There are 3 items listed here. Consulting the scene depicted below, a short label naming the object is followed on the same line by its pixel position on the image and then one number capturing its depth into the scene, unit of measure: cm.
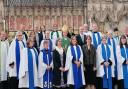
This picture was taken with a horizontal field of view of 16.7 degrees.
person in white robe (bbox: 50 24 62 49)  1330
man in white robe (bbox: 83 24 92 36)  1286
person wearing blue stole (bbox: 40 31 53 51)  1230
